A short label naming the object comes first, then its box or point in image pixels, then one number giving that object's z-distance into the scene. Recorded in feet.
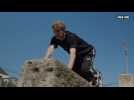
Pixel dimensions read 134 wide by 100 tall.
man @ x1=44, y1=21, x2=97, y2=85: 18.62
